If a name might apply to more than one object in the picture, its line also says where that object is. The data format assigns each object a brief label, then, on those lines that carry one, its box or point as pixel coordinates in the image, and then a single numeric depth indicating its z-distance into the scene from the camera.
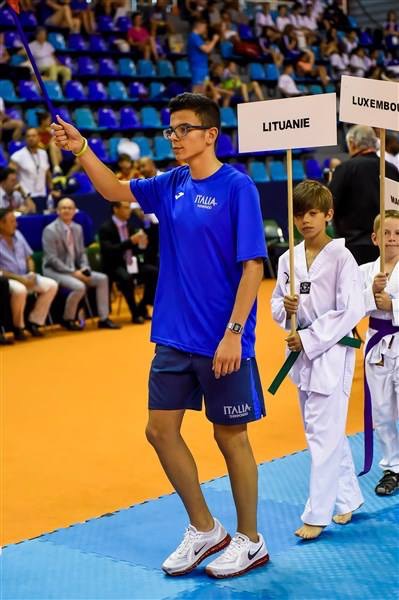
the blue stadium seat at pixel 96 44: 16.38
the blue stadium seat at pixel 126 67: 16.52
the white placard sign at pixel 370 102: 4.48
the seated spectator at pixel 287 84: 18.75
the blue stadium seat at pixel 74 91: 15.05
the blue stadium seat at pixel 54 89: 14.62
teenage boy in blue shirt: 3.67
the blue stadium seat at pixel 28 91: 14.34
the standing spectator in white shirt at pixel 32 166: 12.19
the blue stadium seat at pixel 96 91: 15.52
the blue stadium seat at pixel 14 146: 12.96
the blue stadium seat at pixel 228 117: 16.98
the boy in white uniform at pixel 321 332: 4.23
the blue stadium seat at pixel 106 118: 15.21
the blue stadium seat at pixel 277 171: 16.73
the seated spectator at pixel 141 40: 17.00
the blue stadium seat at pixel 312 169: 17.08
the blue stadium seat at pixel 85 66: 15.84
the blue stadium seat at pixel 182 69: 17.34
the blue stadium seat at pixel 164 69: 17.08
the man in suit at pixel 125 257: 10.98
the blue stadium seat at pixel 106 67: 16.11
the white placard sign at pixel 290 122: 4.21
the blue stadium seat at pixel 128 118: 15.56
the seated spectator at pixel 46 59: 14.64
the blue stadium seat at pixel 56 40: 15.68
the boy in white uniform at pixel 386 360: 4.86
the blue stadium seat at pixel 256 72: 18.97
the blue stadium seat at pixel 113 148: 14.72
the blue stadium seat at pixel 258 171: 16.20
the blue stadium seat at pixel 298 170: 16.84
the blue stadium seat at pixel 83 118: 14.75
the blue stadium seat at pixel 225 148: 15.80
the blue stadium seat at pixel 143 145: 15.20
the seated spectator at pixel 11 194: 11.12
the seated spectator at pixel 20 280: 9.90
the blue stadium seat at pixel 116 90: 15.95
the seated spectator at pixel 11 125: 13.14
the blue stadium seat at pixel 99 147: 14.23
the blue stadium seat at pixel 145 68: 16.77
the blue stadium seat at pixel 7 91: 14.06
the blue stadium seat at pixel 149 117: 15.87
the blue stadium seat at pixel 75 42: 16.06
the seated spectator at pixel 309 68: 19.97
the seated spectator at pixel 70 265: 10.49
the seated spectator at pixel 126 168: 12.42
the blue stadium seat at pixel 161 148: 15.58
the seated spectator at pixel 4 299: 9.81
